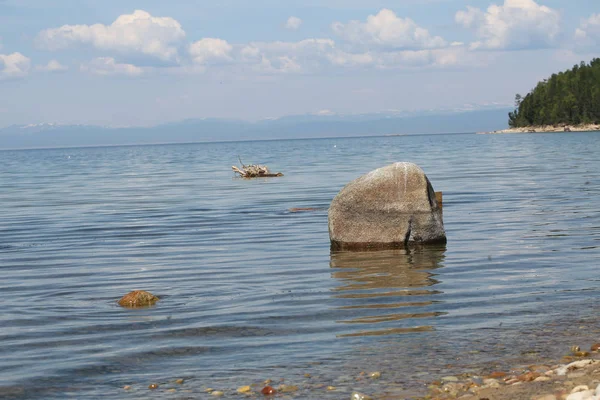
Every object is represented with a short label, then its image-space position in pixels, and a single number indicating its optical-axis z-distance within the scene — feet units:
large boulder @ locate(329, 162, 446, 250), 52.60
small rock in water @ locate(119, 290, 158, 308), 39.11
